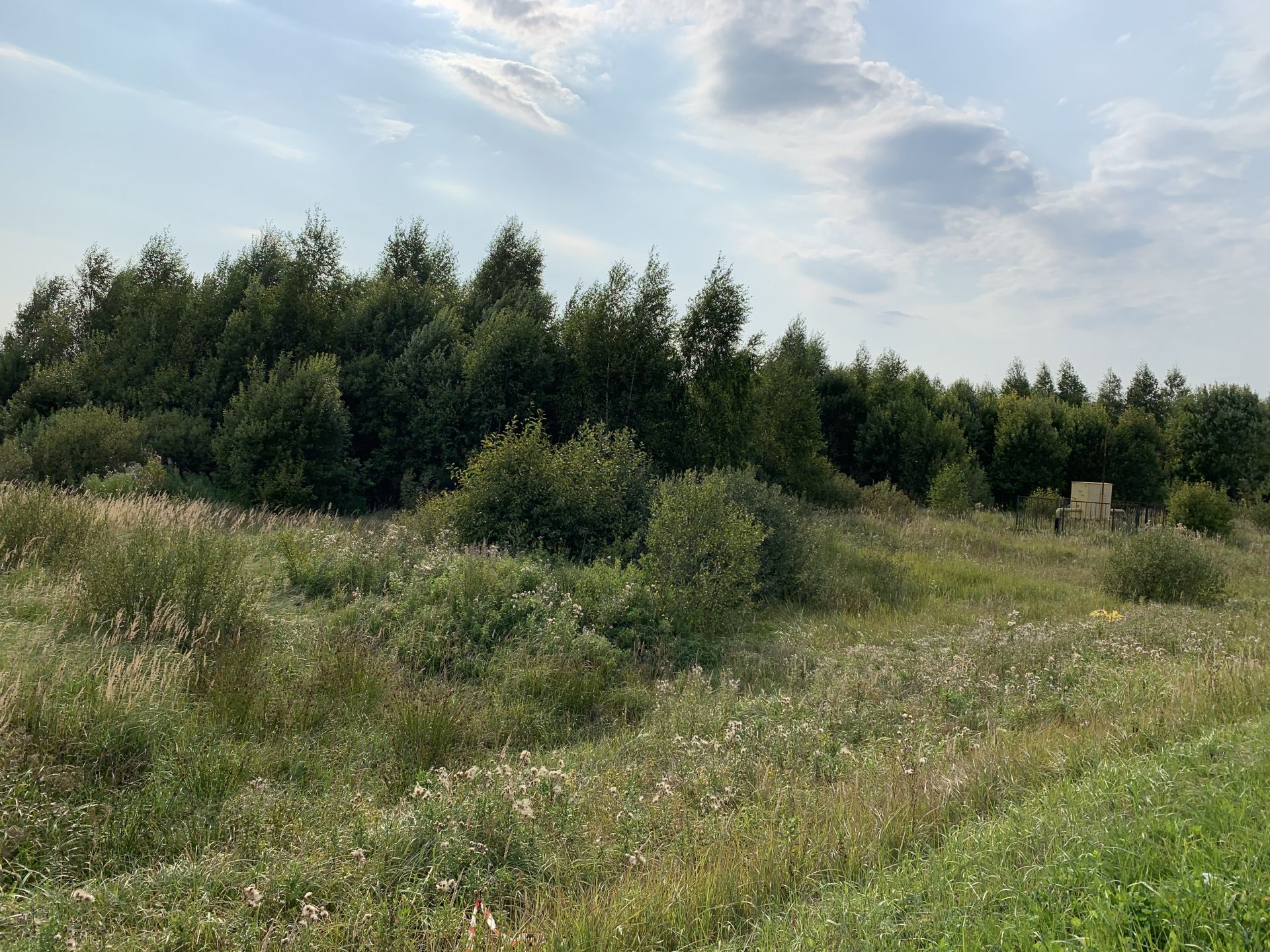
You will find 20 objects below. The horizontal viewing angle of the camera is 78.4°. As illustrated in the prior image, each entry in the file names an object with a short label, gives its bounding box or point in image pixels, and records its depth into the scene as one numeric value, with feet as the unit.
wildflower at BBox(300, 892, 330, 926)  10.48
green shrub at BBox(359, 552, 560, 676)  25.64
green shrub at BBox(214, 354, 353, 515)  59.26
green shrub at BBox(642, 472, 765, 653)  34.88
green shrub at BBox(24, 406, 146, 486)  53.62
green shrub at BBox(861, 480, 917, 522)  89.97
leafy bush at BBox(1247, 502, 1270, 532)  107.34
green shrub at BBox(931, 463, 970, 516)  90.63
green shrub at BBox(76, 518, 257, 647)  22.18
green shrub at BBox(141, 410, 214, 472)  62.59
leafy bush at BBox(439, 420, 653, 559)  42.16
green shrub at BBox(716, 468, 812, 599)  43.55
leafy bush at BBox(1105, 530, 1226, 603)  44.21
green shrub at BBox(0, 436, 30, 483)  51.52
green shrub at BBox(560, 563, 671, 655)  30.07
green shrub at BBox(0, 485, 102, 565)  28.37
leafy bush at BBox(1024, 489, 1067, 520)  100.68
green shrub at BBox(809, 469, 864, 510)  93.86
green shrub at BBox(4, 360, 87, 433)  69.72
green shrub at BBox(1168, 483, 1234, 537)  81.15
